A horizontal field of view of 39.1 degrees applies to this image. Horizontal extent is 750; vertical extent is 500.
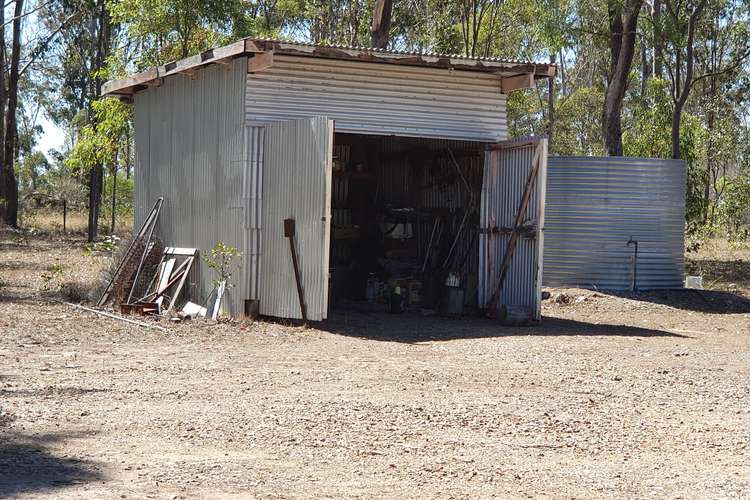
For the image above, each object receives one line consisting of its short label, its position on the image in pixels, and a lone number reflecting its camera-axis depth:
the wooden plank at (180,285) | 16.36
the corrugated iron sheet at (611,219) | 18.83
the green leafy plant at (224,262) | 15.24
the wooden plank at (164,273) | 17.12
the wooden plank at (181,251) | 16.91
